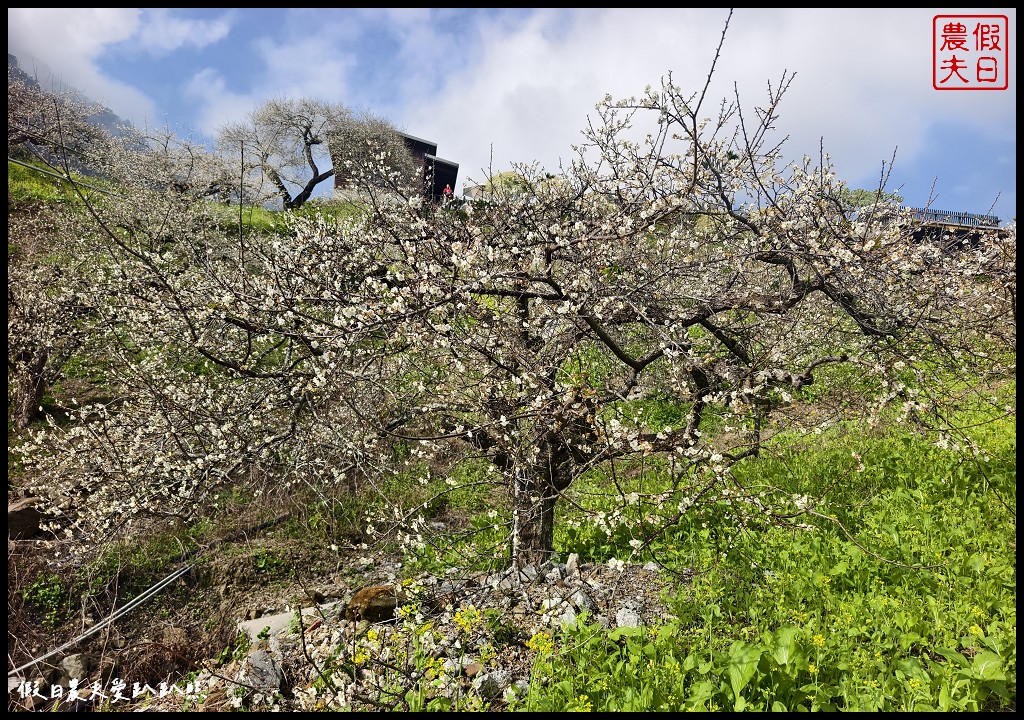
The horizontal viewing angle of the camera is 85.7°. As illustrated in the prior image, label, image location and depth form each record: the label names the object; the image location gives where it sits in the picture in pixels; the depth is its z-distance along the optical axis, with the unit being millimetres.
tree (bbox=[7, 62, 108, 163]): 19078
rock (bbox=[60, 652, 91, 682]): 5242
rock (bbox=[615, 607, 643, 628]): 3936
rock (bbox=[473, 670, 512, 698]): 3436
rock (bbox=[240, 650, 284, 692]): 3854
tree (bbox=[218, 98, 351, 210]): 30828
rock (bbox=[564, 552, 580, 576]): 4971
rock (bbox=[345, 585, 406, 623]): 4801
